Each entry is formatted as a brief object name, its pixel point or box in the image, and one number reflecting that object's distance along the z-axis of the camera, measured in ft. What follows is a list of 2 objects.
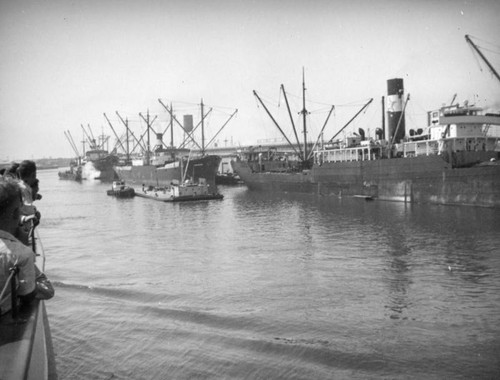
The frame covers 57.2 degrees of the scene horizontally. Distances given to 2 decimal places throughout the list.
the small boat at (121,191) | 188.75
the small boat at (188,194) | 157.69
